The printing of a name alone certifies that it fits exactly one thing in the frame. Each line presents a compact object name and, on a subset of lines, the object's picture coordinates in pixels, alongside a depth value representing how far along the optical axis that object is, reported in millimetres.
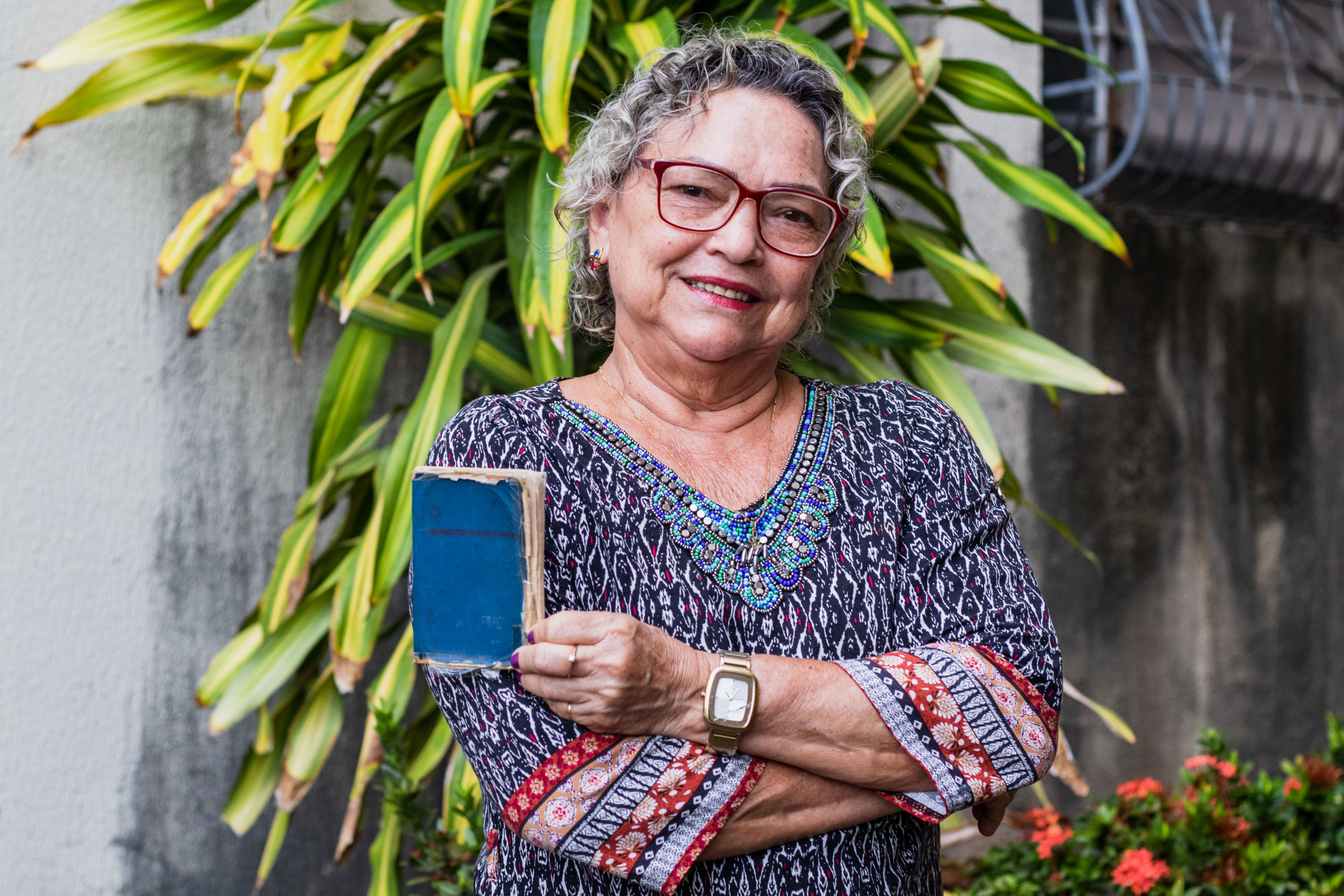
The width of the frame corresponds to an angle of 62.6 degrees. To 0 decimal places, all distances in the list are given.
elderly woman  1110
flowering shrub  2168
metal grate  3779
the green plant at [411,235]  1902
